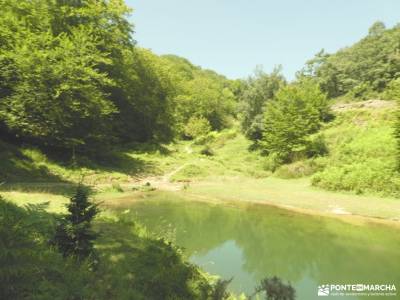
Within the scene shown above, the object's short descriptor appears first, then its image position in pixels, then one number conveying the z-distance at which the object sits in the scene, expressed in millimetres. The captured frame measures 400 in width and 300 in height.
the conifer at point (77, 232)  6551
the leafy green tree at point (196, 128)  59878
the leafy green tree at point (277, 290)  6191
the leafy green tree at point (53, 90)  22891
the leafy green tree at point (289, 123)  33062
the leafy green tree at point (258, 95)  44406
